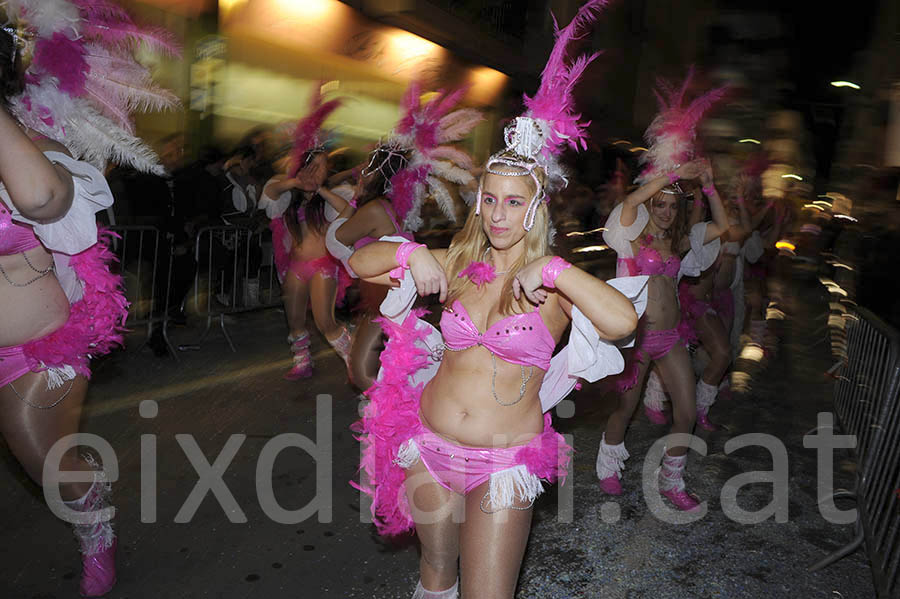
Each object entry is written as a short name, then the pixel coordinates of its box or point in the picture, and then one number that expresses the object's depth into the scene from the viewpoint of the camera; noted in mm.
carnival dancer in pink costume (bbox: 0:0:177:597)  2484
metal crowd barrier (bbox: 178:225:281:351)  7641
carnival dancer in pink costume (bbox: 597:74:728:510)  4121
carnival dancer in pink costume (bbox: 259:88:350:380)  5738
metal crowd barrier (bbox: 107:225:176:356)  6602
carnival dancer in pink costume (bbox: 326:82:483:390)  4551
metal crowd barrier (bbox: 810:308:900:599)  3293
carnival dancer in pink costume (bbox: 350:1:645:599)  2262
